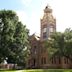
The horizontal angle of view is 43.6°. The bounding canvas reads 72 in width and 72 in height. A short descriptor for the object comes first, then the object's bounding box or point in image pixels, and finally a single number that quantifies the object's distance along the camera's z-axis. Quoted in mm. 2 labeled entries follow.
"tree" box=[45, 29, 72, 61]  19072
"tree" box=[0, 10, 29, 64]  19408
